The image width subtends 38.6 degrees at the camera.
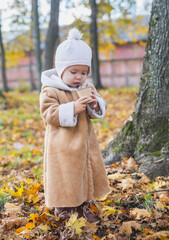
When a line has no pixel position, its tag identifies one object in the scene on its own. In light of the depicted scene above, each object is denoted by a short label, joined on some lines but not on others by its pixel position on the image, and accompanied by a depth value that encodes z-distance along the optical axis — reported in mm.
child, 2045
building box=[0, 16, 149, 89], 20656
